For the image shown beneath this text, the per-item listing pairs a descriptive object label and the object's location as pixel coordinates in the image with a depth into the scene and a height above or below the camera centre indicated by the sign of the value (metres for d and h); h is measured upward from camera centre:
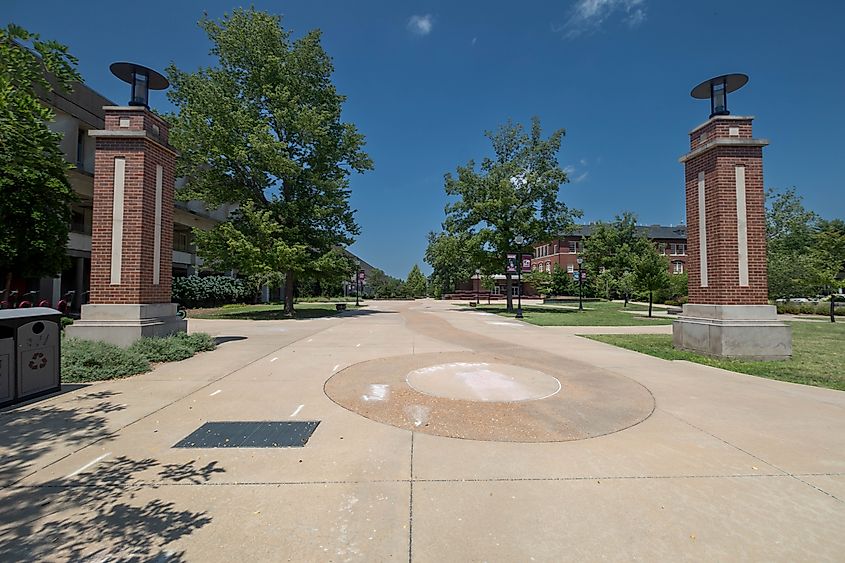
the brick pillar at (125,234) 9.12 +1.40
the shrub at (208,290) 31.11 +0.14
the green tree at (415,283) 83.31 +1.78
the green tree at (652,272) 26.64 +1.35
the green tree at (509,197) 28.20 +7.13
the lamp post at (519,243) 28.16 +3.69
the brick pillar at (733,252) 9.38 +1.01
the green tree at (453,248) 29.44 +3.33
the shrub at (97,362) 7.04 -1.34
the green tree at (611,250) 48.00 +5.33
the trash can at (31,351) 5.46 -0.88
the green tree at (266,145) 22.00 +8.71
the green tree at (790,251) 27.58 +4.63
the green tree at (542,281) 56.30 +1.54
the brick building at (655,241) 70.75 +7.95
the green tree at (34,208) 10.53 +3.10
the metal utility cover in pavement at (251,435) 4.25 -1.65
